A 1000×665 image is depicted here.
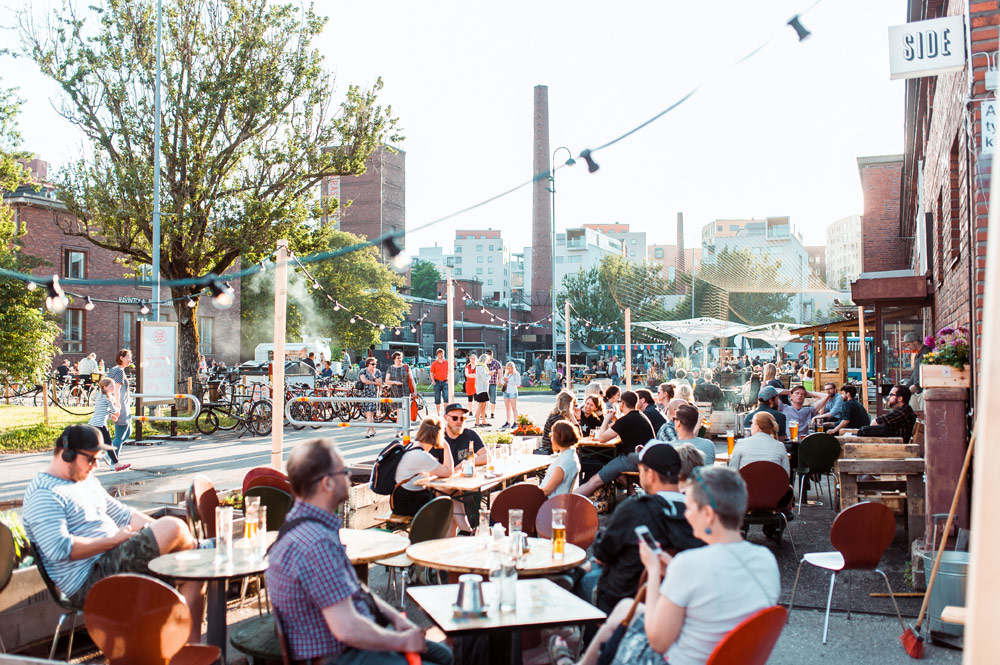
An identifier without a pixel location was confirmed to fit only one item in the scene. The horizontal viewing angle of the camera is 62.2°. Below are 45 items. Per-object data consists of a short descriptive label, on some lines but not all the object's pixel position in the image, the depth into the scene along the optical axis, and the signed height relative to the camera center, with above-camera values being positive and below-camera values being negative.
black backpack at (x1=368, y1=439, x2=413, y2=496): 7.24 -1.05
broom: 5.04 -1.80
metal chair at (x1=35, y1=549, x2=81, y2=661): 4.61 -1.37
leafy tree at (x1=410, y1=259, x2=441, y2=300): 96.75 +8.26
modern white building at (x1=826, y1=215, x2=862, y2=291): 150.12 +19.33
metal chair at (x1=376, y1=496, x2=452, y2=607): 5.47 -1.16
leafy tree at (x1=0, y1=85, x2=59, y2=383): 17.09 +0.69
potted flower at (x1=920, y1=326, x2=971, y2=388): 6.41 -0.13
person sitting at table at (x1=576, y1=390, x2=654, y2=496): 9.34 -0.89
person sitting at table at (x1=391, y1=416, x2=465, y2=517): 7.17 -1.11
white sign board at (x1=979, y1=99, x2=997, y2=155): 6.58 +1.84
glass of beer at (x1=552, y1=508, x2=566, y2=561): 4.65 -1.06
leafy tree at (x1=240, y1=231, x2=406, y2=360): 48.84 +2.80
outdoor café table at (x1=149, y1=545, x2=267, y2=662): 4.30 -1.18
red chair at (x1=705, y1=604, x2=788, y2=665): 3.06 -1.09
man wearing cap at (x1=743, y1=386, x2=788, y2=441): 10.39 -0.76
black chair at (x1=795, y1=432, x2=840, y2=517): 9.66 -1.22
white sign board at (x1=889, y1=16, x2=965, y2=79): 7.03 +2.58
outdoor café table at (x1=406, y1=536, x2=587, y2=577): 4.52 -1.19
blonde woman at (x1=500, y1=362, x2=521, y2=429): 19.89 -0.99
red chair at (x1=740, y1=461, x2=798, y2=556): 7.41 -1.24
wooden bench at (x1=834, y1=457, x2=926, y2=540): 7.38 -1.19
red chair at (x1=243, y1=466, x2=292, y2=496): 6.67 -1.06
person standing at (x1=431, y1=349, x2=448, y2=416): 20.48 -0.67
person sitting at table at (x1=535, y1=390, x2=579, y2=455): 9.88 -0.78
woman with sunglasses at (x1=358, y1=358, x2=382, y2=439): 19.20 -0.77
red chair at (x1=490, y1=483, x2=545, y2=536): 6.02 -1.13
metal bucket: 5.33 -1.57
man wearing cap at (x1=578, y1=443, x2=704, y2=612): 4.09 -0.94
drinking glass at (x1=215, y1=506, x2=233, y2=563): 4.58 -1.03
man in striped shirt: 4.63 -1.07
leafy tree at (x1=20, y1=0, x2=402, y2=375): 19.42 +5.46
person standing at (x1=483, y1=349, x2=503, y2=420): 21.26 -0.75
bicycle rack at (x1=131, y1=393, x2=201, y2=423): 15.59 -1.33
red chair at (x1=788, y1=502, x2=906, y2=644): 5.50 -1.24
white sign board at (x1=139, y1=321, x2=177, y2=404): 15.57 -0.15
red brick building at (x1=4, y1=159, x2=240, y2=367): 34.56 +2.82
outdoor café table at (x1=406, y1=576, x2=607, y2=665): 3.60 -1.21
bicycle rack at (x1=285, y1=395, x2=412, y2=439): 12.99 -1.08
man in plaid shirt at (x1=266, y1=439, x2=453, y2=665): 3.18 -0.92
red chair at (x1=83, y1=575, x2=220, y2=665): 3.59 -1.18
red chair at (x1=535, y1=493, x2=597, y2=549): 5.53 -1.13
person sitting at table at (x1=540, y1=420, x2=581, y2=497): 6.98 -0.98
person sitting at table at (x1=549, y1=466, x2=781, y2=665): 3.16 -0.90
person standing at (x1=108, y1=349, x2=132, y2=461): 13.10 -0.78
